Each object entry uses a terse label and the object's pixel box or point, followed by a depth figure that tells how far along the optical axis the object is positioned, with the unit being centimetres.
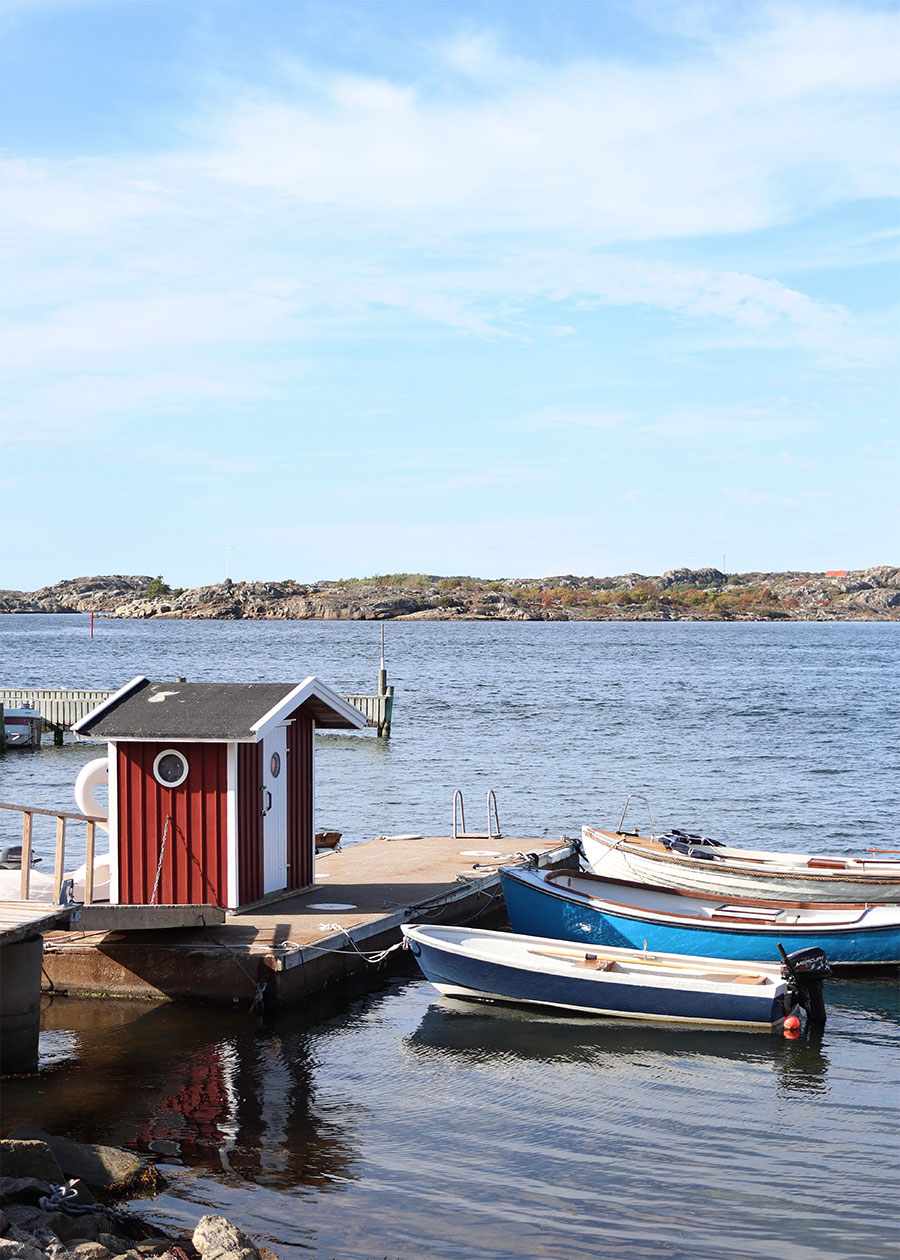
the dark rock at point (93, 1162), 934
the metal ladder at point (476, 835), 2191
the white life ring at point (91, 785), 1513
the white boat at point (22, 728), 4400
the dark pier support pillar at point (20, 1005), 1163
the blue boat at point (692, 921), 1536
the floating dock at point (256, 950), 1355
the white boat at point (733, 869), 1759
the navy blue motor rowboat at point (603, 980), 1359
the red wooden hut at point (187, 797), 1444
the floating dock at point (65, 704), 4612
